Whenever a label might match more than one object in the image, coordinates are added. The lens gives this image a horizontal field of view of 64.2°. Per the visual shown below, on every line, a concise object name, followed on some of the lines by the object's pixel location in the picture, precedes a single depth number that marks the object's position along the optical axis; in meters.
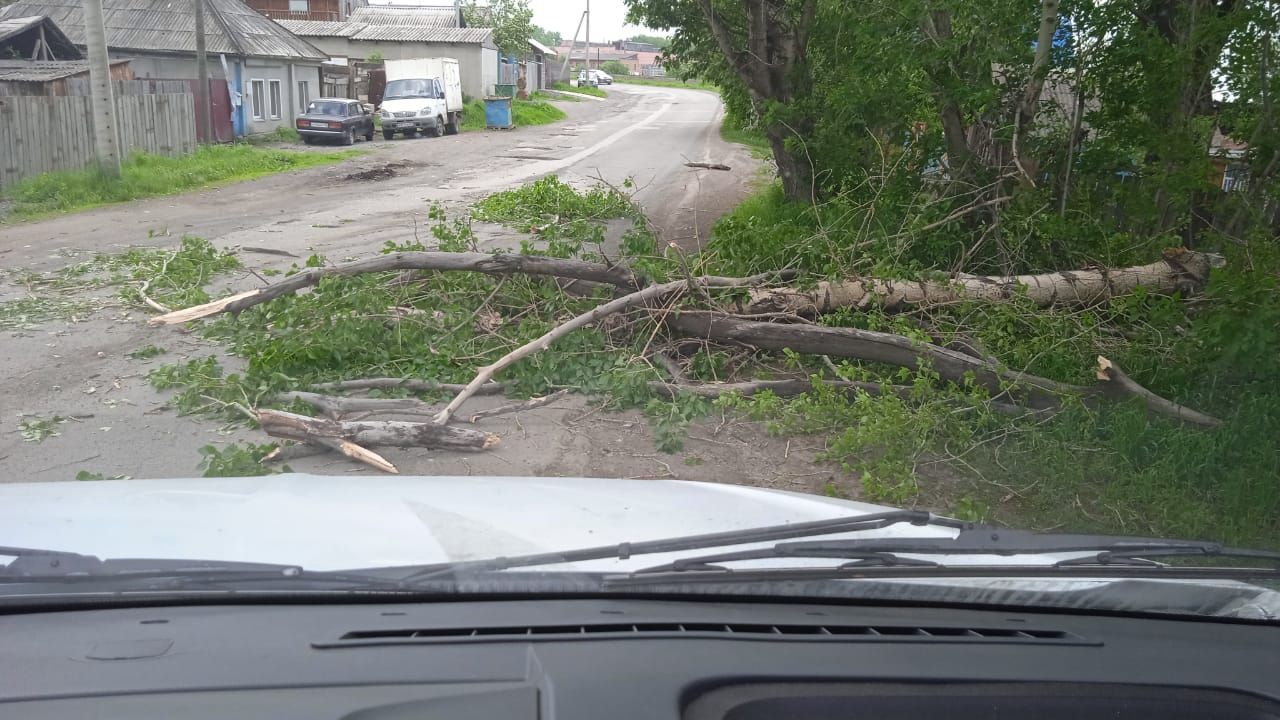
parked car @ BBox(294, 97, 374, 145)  29.05
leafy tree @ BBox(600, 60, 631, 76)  106.75
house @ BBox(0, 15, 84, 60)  25.45
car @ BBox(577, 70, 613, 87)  76.00
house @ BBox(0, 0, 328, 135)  30.05
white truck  32.03
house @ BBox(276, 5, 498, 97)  45.50
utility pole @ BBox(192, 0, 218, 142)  26.55
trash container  36.88
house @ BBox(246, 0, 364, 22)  52.56
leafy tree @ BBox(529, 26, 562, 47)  139.75
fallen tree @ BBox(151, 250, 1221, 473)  5.98
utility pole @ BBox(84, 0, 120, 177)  17.81
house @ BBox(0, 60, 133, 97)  19.86
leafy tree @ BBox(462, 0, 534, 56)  54.53
